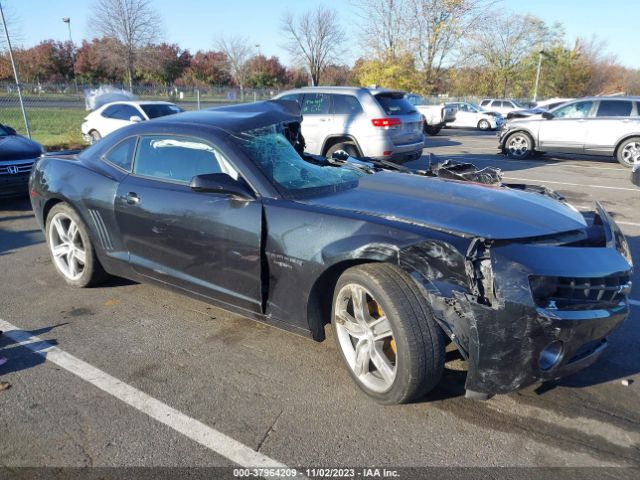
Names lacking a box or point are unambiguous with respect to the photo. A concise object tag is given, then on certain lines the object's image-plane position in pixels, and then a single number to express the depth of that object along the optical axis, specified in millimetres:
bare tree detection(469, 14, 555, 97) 43219
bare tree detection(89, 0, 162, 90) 28125
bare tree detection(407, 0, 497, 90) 28202
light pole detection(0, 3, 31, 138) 11073
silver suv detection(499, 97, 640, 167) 12055
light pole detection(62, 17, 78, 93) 53331
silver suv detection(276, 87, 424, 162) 9383
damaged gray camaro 2424
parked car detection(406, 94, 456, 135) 21138
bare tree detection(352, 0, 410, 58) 28969
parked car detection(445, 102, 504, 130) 25047
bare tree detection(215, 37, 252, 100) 48078
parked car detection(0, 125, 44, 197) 7418
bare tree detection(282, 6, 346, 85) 34125
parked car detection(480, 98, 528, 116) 29612
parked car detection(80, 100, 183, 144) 12332
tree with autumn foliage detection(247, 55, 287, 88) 55844
